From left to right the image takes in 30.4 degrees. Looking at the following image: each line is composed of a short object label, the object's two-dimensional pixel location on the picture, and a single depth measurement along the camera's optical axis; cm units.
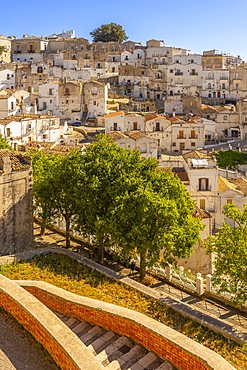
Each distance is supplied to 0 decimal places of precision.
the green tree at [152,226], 1600
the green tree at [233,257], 1443
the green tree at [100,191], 1745
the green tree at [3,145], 2751
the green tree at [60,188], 1889
